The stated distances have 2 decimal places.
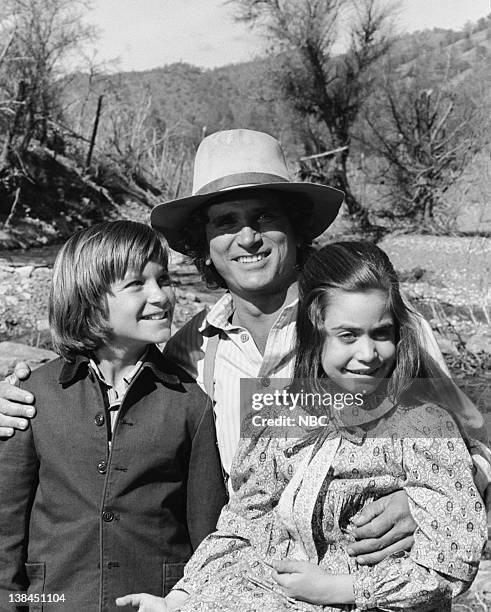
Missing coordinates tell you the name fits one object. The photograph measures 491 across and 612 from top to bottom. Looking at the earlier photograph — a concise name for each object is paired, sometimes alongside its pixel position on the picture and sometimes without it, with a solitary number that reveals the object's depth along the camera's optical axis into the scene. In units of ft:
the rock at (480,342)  24.94
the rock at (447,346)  24.53
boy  7.06
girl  6.08
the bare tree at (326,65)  61.77
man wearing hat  8.32
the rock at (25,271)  33.12
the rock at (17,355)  19.08
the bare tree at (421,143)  58.54
